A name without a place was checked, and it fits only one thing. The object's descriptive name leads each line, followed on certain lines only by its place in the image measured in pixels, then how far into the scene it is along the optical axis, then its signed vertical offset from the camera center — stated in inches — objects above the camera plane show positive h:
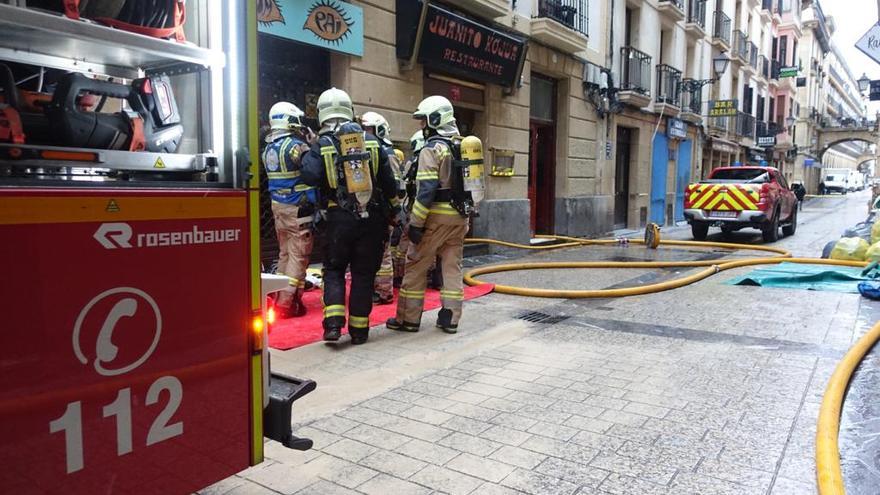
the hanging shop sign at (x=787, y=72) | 1224.2 +249.6
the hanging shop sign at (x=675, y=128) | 759.7 +86.9
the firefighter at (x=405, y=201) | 221.5 -1.5
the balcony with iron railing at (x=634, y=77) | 613.6 +124.0
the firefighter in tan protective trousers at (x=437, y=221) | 201.5 -7.8
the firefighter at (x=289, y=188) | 210.1 +2.7
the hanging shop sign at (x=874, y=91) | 550.6 +97.6
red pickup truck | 514.0 -2.2
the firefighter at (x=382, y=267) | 239.3 -28.7
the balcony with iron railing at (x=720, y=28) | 912.9 +252.5
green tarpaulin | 300.0 -39.3
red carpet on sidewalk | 195.2 -44.2
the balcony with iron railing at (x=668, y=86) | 717.3 +132.9
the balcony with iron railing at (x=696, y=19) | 786.8 +235.0
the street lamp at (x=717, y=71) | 770.8 +160.3
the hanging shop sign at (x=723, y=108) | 826.2 +121.2
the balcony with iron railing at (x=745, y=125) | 1098.7 +133.6
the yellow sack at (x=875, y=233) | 345.7 -18.3
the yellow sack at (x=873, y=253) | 307.0 -26.0
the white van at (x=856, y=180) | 2472.9 +80.0
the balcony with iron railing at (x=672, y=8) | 695.9 +214.8
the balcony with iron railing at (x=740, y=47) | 1023.3 +255.0
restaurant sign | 346.6 +92.5
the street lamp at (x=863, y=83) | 667.1 +126.2
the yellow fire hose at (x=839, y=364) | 103.6 -41.8
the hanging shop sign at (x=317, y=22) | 273.6 +81.0
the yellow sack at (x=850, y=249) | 351.6 -27.9
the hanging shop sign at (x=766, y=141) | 1226.1 +114.4
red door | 540.1 +15.6
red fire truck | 63.6 -6.7
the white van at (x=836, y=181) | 2322.8 +69.9
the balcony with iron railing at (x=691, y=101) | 796.0 +128.6
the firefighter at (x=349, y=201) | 182.5 -1.4
